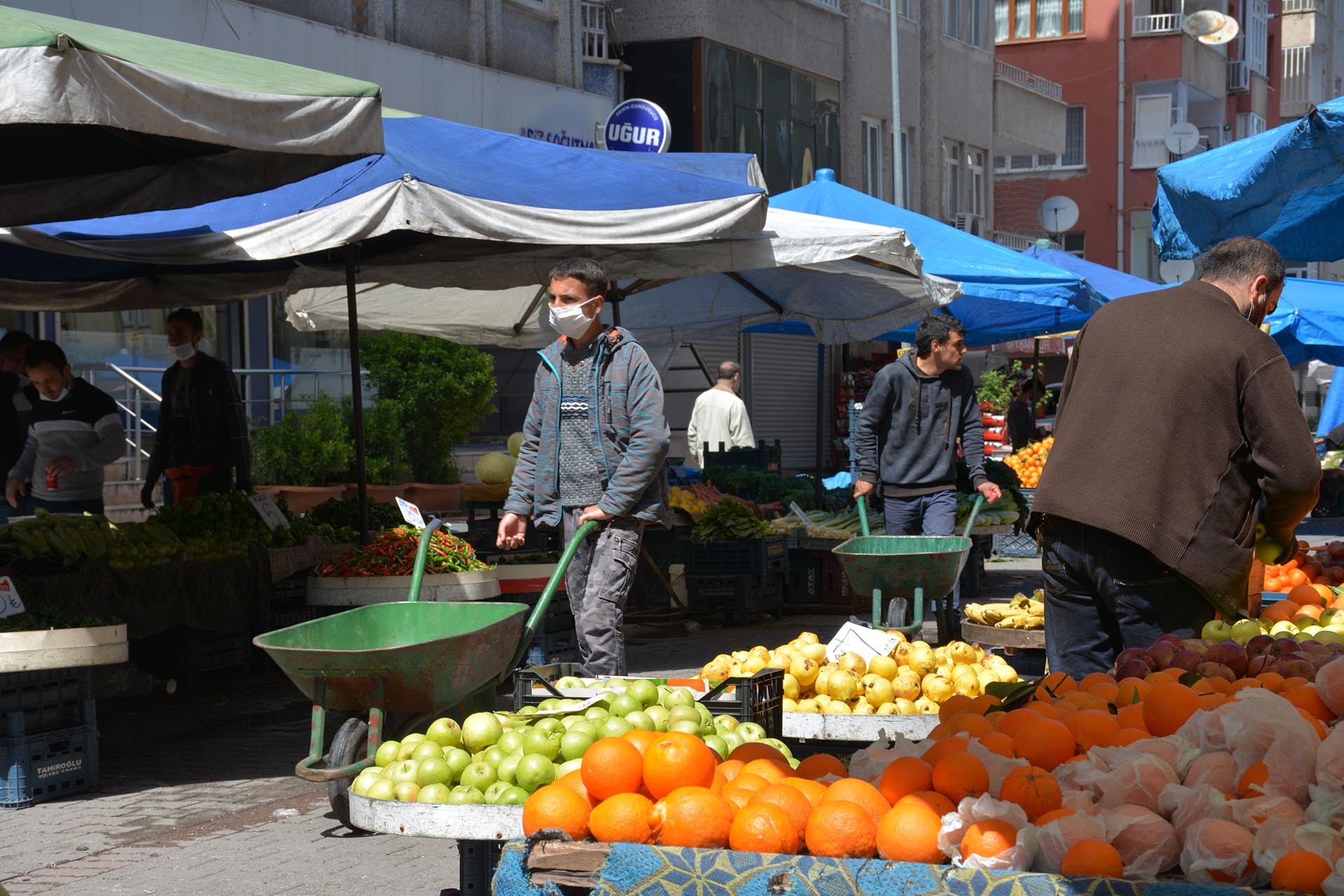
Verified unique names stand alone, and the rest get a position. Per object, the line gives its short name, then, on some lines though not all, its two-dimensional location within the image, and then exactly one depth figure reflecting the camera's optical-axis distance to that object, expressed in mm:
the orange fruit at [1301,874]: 2461
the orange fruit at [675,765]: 3068
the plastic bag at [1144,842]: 2619
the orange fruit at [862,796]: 2855
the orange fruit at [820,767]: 3205
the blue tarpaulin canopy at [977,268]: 11852
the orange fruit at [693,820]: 2883
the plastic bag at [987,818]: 2674
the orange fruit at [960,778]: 2898
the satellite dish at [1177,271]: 30758
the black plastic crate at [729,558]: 11047
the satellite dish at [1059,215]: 34344
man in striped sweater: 8797
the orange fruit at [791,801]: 2867
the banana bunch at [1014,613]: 6910
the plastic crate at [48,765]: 5965
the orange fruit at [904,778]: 2949
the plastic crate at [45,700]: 5910
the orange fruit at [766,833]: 2812
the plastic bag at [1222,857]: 2572
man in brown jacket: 4414
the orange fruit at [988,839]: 2691
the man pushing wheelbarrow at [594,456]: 6004
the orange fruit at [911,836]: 2732
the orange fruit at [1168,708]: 3254
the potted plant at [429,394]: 16906
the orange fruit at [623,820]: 2928
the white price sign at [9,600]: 6000
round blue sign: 18016
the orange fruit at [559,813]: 3018
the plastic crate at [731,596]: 11070
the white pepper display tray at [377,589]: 7406
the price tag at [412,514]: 5991
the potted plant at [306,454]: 15125
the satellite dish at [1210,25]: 33094
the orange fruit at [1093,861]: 2586
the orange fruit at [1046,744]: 3119
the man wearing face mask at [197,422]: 8844
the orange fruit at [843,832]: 2775
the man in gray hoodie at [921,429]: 8641
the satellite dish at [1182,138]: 31344
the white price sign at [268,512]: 8180
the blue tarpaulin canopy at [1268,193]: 6301
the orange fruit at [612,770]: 3082
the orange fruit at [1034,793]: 2846
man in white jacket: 14406
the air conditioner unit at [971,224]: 31781
